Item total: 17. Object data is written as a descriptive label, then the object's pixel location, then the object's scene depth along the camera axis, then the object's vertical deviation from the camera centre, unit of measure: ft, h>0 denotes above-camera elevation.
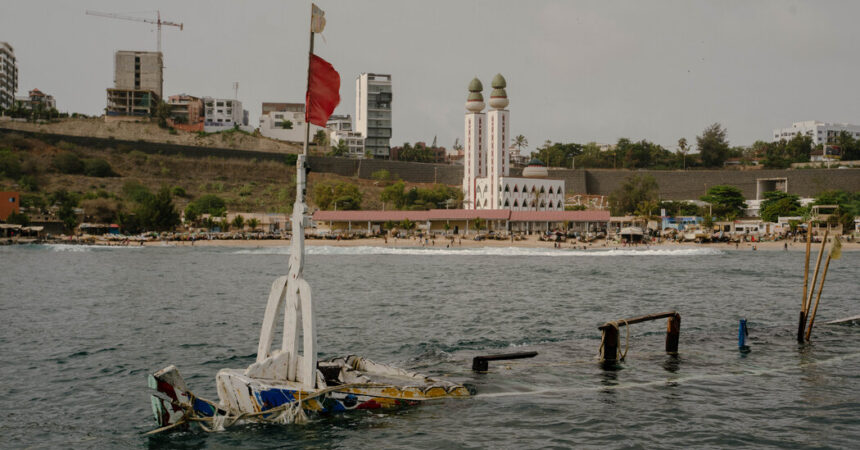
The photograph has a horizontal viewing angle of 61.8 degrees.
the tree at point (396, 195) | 389.80 +11.34
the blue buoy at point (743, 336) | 67.46 -10.84
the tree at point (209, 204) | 359.66 +4.50
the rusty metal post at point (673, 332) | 64.13 -10.11
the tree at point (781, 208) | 330.54 +6.66
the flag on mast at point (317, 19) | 42.27 +11.57
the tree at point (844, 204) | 303.07 +8.80
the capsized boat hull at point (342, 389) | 41.52 -10.88
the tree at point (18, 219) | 308.19 -3.93
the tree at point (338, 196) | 362.12 +9.56
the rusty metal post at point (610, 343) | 61.00 -10.56
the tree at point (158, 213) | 316.81 -0.31
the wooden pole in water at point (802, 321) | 69.46 -9.53
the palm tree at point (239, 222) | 338.48 -4.01
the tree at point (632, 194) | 384.88 +13.95
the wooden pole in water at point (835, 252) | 67.47 -2.76
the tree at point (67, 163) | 398.21 +26.44
